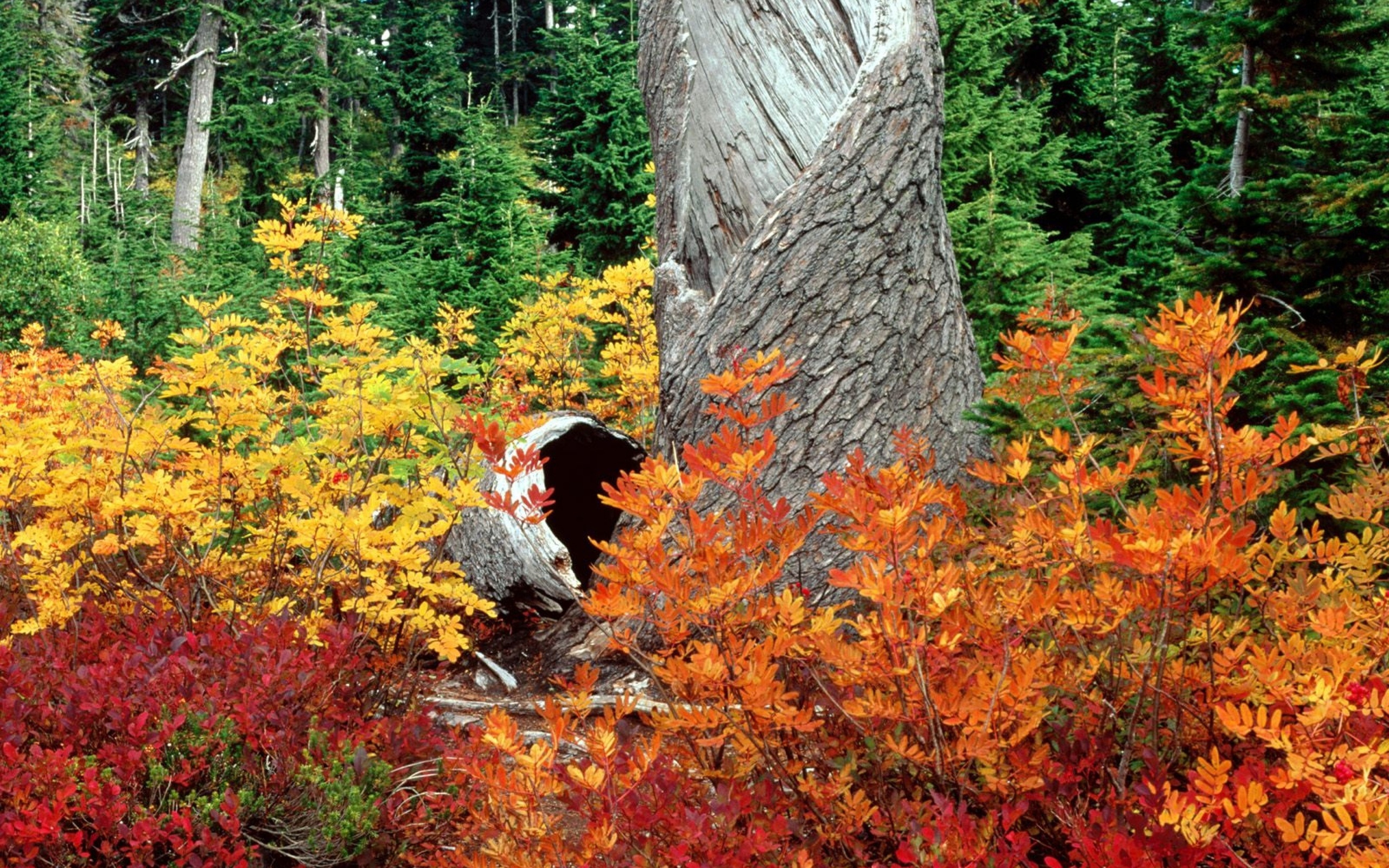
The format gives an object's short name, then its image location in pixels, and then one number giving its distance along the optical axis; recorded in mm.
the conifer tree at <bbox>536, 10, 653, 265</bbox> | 10008
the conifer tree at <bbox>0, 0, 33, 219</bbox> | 18078
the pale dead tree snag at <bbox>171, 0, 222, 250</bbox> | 17672
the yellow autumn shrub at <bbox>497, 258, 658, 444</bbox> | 6289
